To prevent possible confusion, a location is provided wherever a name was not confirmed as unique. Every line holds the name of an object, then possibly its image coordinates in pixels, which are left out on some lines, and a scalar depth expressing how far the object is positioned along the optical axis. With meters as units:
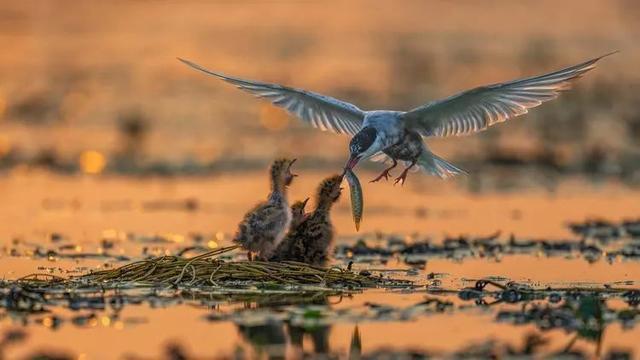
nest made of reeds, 12.24
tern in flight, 13.44
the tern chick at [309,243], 13.22
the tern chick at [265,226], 12.81
